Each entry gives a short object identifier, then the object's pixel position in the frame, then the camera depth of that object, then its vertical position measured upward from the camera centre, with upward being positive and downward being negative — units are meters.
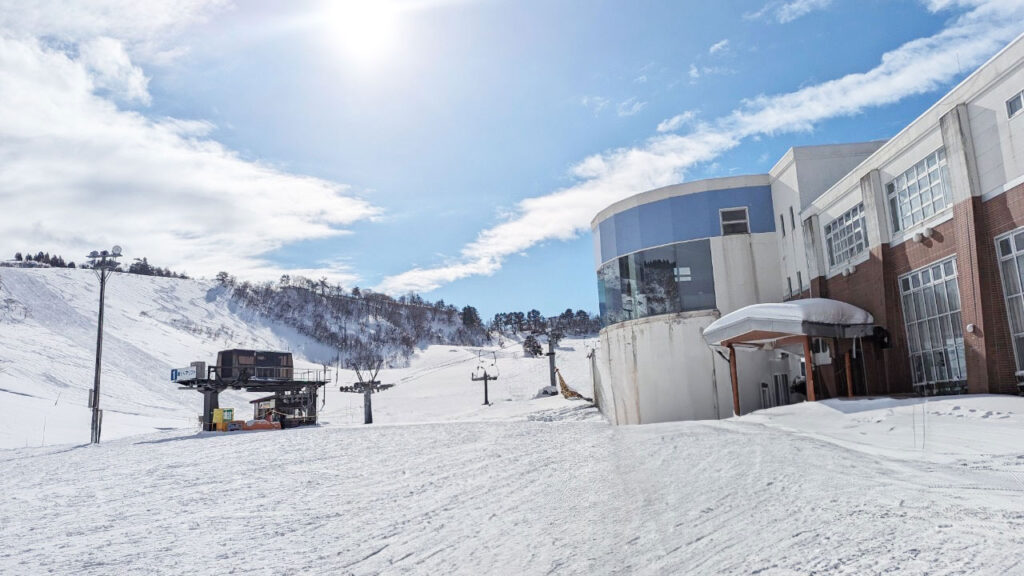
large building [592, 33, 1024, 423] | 14.12 +3.06
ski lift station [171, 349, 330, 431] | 35.38 +0.37
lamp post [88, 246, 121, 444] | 31.61 +6.64
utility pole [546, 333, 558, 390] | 48.28 +0.90
